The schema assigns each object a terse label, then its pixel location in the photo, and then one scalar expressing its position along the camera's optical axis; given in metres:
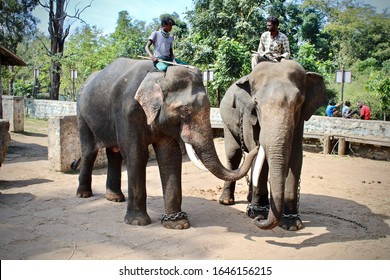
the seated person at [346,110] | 13.28
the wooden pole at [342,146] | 11.70
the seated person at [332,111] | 13.86
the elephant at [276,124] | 4.47
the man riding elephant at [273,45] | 5.76
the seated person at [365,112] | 12.66
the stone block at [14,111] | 14.46
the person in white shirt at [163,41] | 5.55
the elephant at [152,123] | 4.76
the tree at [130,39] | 18.61
